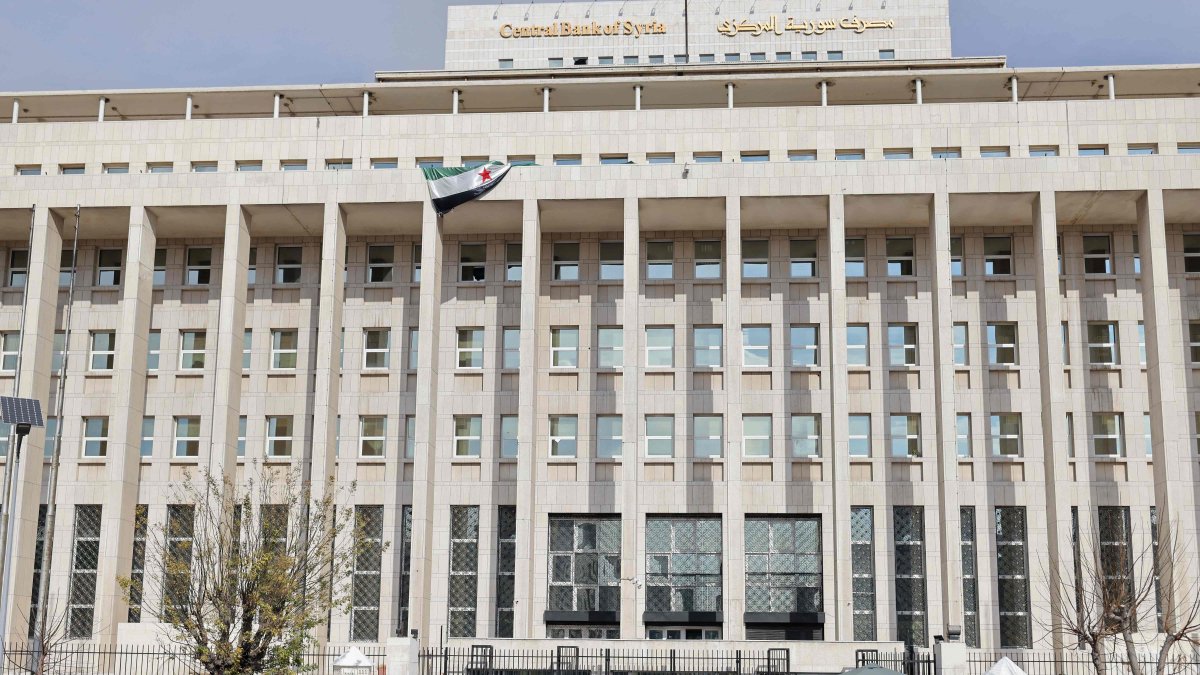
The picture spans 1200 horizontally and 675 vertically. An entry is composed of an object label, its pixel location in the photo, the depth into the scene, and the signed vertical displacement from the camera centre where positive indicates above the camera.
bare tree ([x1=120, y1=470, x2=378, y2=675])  33.03 +0.07
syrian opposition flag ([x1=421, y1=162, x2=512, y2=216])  47.44 +13.88
